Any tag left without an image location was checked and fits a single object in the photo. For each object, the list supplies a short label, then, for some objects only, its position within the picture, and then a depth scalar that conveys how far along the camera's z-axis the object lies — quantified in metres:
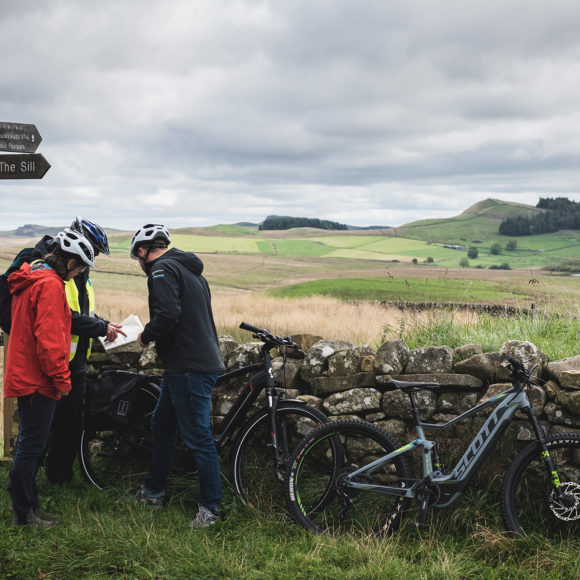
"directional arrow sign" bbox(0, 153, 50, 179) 6.54
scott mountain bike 4.67
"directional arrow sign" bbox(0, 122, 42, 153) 6.49
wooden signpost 6.50
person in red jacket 4.68
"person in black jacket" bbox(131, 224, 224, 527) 4.90
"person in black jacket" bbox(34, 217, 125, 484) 5.39
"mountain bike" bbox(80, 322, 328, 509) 5.45
